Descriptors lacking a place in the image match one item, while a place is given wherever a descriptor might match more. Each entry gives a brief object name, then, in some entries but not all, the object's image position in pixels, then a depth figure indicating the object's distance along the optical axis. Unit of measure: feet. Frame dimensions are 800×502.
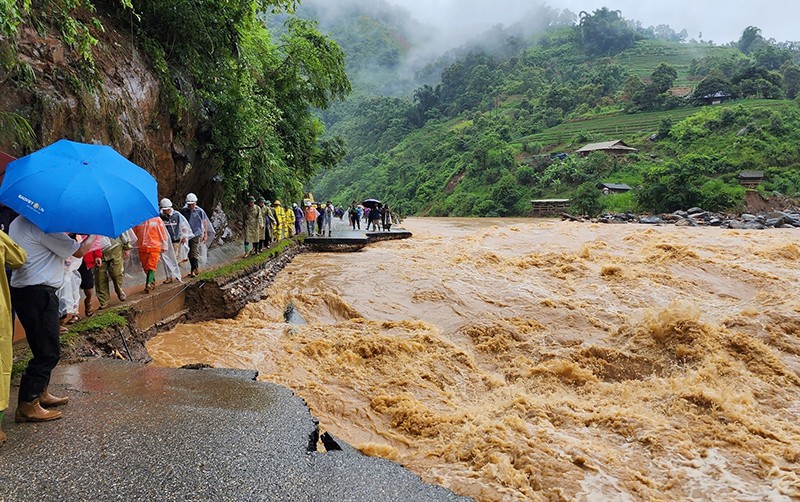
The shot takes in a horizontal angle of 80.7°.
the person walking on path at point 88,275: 19.85
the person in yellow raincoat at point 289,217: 57.06
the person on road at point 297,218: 63.67
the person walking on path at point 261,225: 41.27
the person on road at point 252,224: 39.69
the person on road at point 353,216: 85.69
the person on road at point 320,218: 71.61
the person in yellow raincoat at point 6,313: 9.05
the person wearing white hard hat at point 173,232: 26.48
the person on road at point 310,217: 66.09
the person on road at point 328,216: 72.18
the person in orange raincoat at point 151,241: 24.52
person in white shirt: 10.34
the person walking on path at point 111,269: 21.76
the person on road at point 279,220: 48.52
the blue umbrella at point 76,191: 10.48
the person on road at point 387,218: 81.92
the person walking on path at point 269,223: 44.37
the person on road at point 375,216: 79.34
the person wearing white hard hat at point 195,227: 29.55
